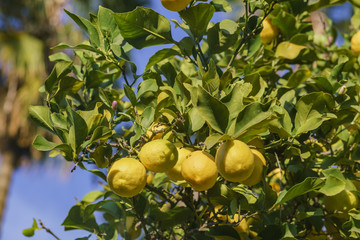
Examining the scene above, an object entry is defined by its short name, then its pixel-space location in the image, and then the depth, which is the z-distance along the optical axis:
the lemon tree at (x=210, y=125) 1.53
